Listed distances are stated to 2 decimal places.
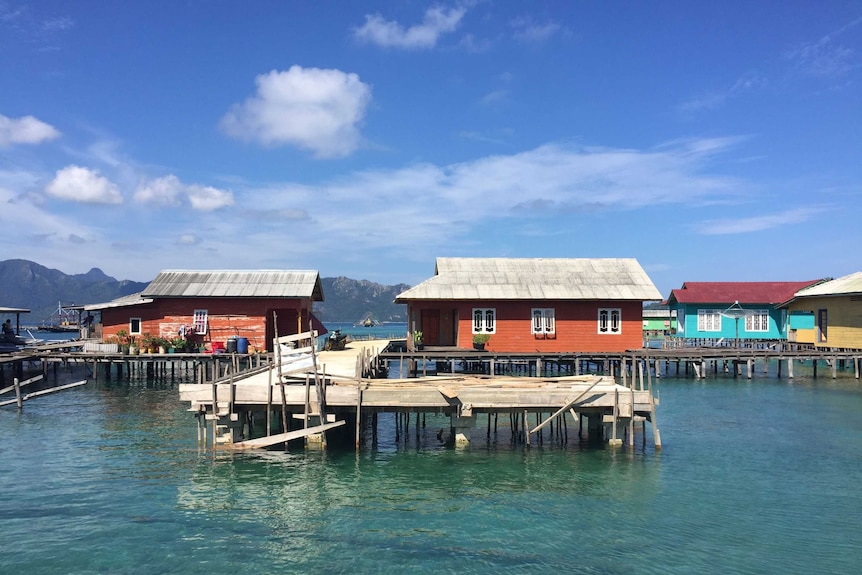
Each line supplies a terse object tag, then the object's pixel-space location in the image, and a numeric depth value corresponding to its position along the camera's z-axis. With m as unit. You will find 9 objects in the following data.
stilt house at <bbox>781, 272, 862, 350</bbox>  40.66
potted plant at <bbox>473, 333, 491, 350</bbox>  35.72
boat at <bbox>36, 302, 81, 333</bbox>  122.69
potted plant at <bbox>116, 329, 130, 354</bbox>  37.22
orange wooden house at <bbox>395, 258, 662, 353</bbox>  35.75
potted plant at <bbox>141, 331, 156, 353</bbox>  36.34
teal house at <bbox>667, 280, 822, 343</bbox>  51.03
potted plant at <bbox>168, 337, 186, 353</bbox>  36.22
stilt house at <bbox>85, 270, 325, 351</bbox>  37.00
